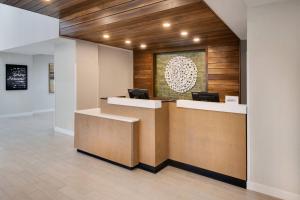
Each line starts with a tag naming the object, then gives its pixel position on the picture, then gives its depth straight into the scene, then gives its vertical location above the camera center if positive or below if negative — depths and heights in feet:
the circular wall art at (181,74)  19.22 +2.18
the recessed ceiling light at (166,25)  12.04 +4.28
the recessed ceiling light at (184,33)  14.11 +4.40
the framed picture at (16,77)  25.14 +2.55
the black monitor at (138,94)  12.12 +0.18
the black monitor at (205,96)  10.58 +0.02
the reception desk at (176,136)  9.14 -1.97
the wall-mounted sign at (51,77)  29.78 +2.84
